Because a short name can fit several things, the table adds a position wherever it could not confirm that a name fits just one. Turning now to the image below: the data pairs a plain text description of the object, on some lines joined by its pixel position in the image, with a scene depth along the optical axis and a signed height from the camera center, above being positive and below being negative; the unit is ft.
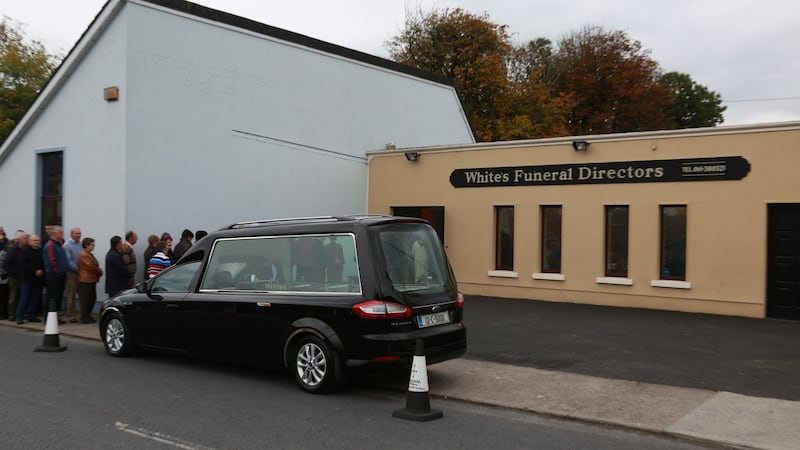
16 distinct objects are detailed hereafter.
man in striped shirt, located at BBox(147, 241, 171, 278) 43.16 -2.52
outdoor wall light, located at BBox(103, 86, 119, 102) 48.78 +9.06
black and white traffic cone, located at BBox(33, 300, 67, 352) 35.63 -5.78
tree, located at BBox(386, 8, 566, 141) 123.95 +27.96
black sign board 48.06 +4.39
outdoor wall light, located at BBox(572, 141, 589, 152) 53.78 +6.52
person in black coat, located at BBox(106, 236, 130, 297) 43.65 -3.03
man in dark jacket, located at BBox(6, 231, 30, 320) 47.02 -3.22
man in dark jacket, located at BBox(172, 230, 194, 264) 46.98 -1.44
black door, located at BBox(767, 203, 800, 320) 45.42 -1.96
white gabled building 49.21 +7.48
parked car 25.12 -2.86
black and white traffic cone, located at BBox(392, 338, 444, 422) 22.56 -5.54
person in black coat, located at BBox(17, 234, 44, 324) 46.19 -3.45
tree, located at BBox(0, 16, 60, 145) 101.35 +22.50
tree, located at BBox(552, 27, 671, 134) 138.10 +29.24
